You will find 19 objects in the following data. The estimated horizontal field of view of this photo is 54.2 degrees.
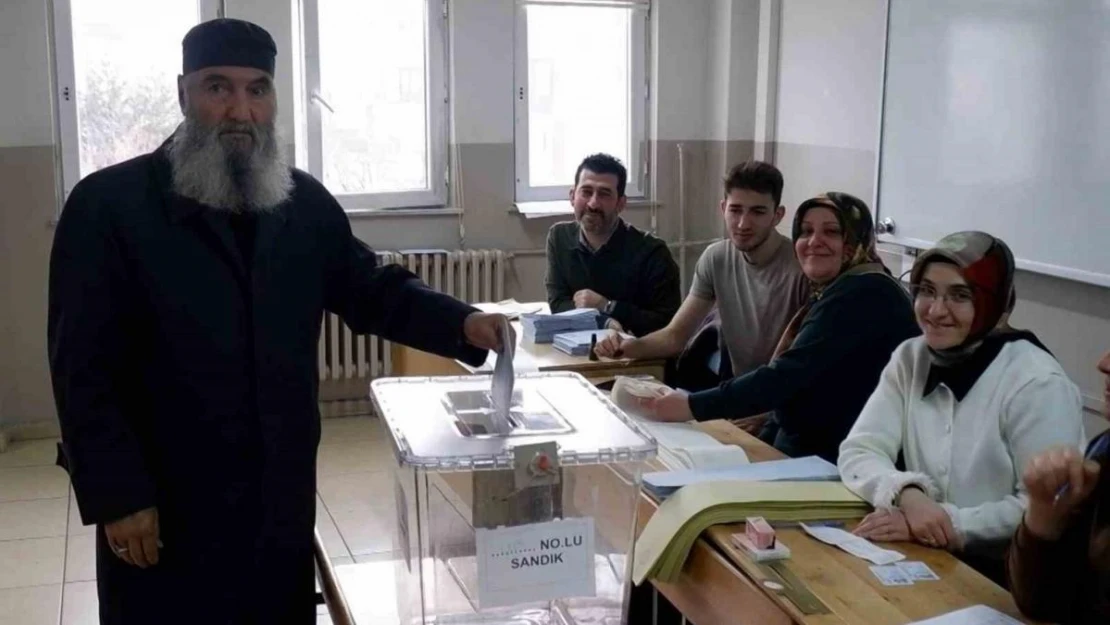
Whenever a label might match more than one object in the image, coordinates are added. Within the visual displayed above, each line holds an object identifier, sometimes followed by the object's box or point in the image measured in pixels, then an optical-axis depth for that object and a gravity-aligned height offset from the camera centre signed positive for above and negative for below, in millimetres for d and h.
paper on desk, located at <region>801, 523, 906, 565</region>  1614 -609
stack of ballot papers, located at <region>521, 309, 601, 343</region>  3336 -567
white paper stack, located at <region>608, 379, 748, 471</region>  2072 -600
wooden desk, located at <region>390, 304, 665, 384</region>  3023 -636
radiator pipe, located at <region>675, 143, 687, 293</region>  5320 -309
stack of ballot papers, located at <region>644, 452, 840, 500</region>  1874 -587
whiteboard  3023 +43
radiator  4977 -897
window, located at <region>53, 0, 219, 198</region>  4570 +250
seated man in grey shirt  3008 -390
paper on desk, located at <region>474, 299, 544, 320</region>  3685 -592
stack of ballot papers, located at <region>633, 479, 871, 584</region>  1732 -594
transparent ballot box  1362 -480
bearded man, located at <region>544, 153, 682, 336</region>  3682 -413
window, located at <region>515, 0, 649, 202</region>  5152 +233
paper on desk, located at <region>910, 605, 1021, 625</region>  1403 -614
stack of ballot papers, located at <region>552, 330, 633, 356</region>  3158 -591
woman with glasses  1708 -456
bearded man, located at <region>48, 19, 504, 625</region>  1617 -329
